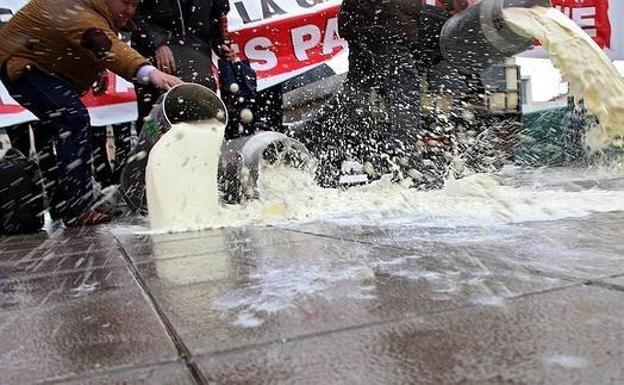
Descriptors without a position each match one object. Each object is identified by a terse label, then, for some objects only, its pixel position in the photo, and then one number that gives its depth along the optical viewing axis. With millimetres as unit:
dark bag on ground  3549
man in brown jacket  3307
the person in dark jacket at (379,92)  4262
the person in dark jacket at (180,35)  4164
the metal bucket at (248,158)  3721
